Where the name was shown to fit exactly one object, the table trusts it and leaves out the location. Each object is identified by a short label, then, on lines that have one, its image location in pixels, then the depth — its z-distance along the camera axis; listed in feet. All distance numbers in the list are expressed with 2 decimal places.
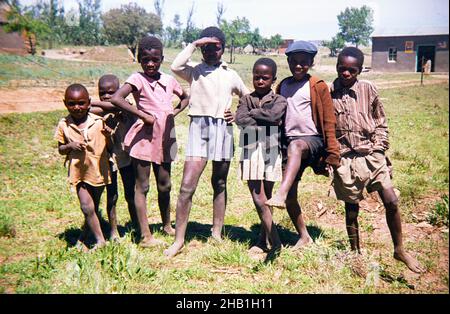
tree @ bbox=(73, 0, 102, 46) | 167.94
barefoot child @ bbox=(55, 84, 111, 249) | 11.19
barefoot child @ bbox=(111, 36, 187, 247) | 11.51
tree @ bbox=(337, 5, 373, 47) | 132.98
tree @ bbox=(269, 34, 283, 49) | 177.93
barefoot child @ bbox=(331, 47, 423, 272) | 10.69
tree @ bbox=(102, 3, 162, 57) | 111.75
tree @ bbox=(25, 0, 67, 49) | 141.28
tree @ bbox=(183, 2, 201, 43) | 115.95
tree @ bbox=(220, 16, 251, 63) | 139.23
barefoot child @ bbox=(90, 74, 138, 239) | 12.14
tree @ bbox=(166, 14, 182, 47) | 200.38
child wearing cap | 10.62
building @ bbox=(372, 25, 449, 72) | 98.63
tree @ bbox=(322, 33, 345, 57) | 127.59
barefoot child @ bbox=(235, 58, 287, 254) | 10.89
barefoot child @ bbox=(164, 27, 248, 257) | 11.59
